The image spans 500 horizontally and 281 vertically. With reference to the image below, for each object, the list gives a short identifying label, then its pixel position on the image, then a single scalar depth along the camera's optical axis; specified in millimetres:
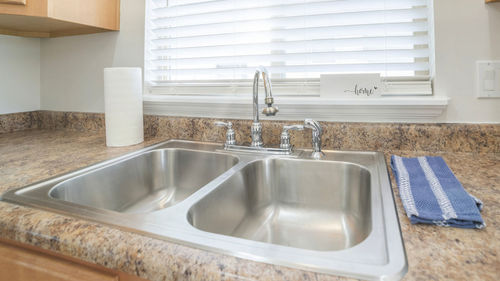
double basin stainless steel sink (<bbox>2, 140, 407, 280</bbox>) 458
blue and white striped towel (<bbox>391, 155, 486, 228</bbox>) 526
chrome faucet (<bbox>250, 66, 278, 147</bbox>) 998
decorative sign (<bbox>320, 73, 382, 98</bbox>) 1084
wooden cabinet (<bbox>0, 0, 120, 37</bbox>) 1146
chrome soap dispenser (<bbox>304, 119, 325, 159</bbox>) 992
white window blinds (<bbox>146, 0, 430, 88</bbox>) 1130
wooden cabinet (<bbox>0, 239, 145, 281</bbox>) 517
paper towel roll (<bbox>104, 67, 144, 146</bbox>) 1146
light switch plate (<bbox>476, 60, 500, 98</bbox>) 979
